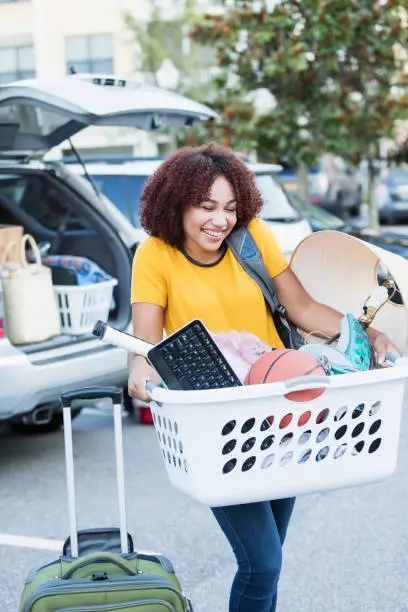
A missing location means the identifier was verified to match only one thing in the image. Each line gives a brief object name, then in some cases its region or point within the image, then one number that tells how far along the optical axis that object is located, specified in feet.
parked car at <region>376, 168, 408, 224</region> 68.90
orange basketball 7.54
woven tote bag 16.03
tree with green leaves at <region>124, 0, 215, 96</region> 93.97
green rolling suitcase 7.49
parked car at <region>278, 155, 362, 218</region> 71.56
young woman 8.32
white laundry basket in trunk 17.15
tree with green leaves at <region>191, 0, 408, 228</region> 40.55
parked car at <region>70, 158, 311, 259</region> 21.98
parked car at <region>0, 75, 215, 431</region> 14.92
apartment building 112.37
